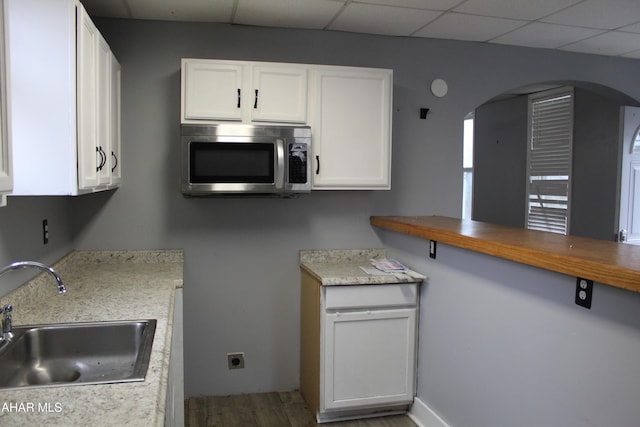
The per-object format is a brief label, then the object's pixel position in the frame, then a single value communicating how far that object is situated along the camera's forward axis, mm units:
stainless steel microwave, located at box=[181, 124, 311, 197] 2670
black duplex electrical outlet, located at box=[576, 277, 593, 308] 1655
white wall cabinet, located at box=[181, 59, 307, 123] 2719
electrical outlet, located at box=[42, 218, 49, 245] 2314
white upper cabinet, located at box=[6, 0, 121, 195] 1685
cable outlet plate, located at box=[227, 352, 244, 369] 3184
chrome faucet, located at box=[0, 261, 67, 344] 1432
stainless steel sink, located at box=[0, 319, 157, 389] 1581
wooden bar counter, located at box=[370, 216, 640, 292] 1476
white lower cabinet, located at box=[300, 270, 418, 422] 2742
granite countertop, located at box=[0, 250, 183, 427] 1081
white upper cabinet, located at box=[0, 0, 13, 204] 1208
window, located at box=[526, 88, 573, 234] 4395
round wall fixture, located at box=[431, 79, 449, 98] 3383
